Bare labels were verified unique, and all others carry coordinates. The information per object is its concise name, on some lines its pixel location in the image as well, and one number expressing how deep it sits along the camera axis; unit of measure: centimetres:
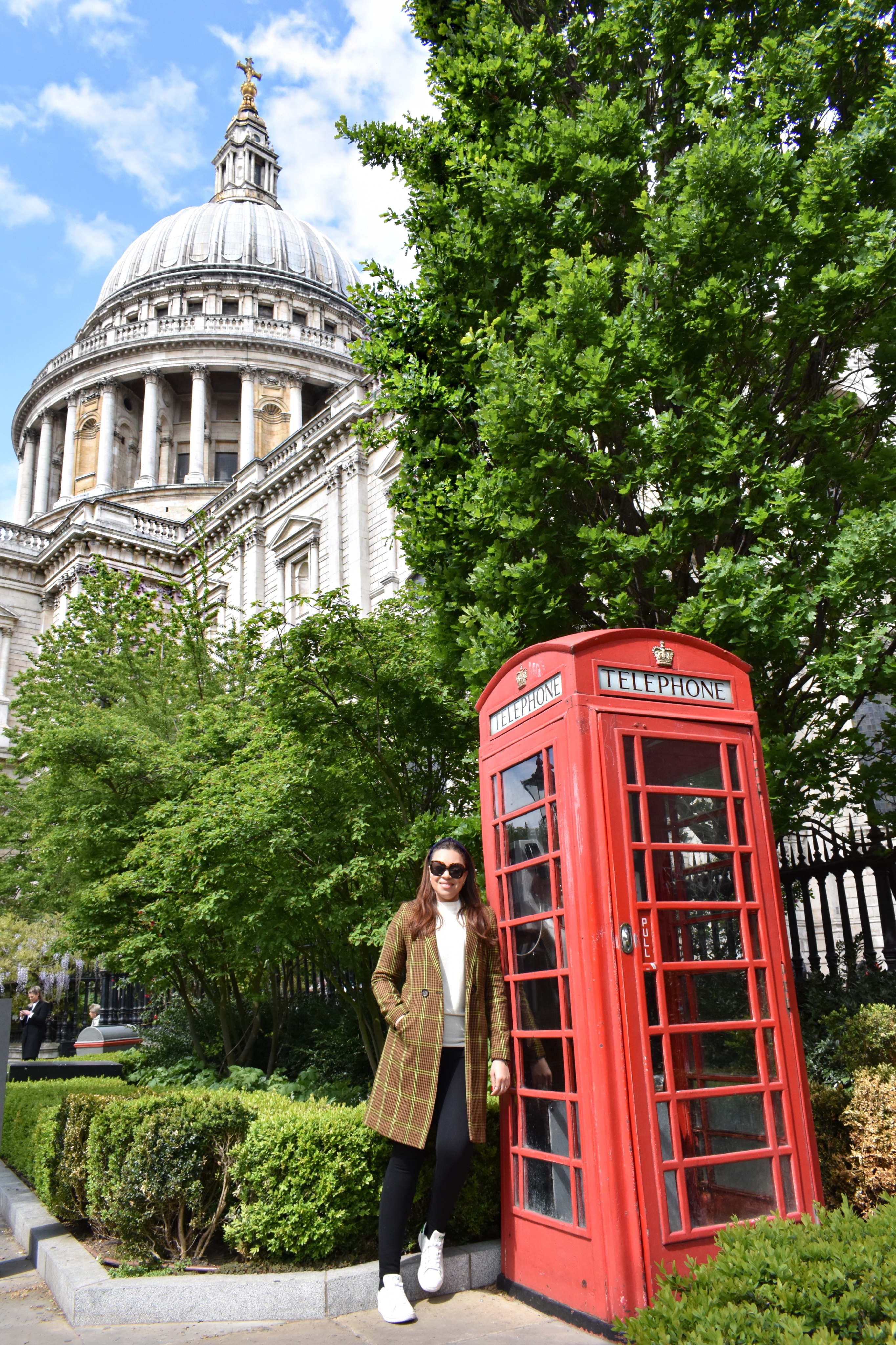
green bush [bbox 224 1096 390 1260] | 518
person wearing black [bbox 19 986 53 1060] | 1981
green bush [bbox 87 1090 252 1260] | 548
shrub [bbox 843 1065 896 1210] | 543
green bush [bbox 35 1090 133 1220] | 646
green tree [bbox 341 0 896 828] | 634
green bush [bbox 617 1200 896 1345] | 285
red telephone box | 433
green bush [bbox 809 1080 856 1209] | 570
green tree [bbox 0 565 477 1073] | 923
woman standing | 485
